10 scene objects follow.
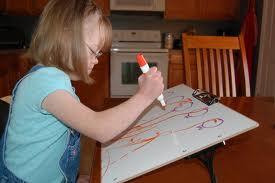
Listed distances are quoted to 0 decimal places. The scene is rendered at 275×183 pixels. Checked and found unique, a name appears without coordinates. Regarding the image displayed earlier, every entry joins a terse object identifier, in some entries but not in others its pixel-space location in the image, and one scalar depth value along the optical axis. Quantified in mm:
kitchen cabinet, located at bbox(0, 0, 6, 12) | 3200
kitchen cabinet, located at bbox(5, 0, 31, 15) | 3266
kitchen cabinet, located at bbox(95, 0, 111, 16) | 3273
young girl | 672
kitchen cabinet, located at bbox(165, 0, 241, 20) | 3326
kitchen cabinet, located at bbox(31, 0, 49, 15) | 3266
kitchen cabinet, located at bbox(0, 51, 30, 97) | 2656
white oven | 3154
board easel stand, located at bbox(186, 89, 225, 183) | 711
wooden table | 712
